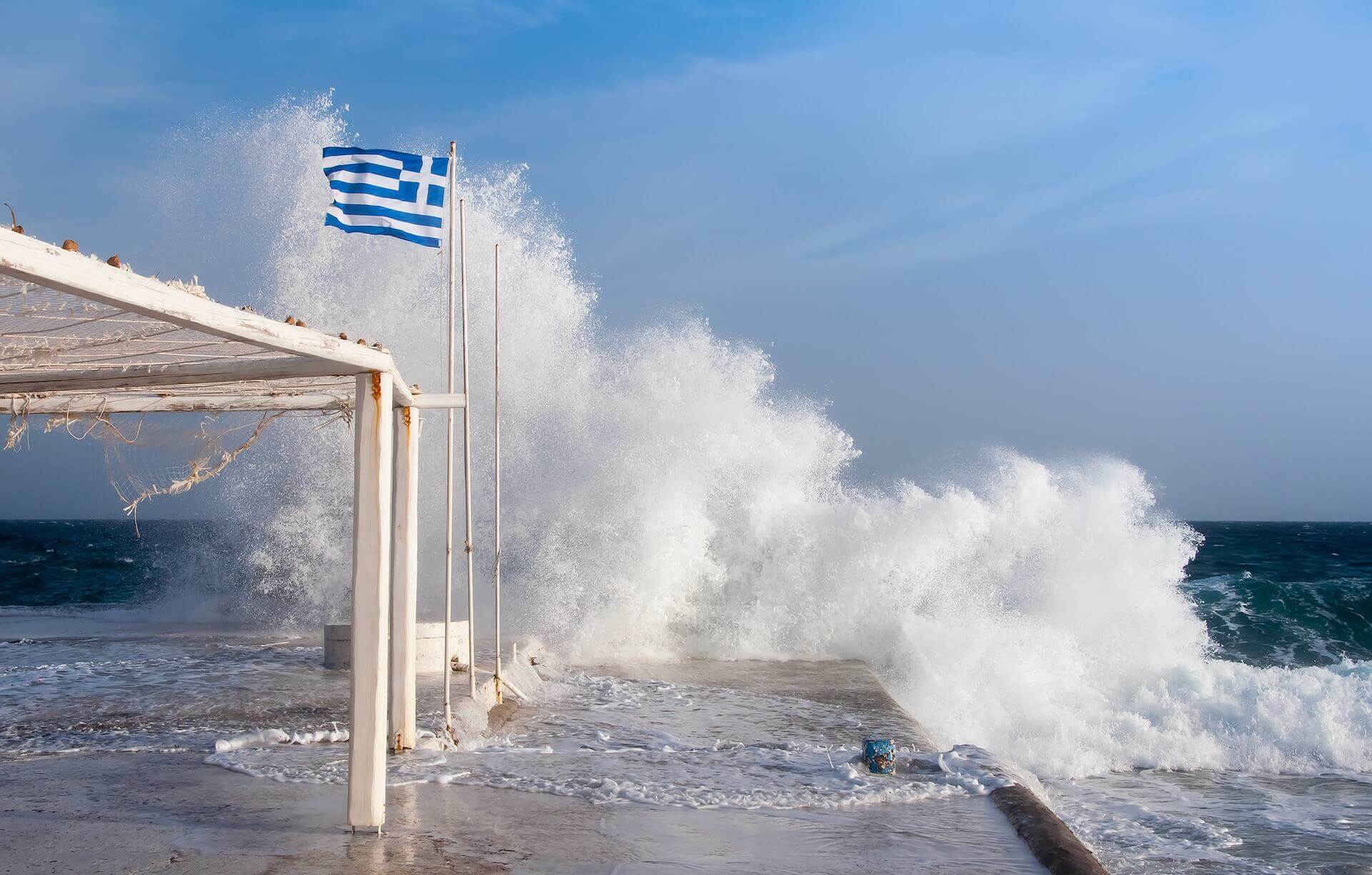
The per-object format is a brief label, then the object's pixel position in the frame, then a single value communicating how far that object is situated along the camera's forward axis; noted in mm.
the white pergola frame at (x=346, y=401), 3590
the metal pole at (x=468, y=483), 8250
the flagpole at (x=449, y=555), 7805
